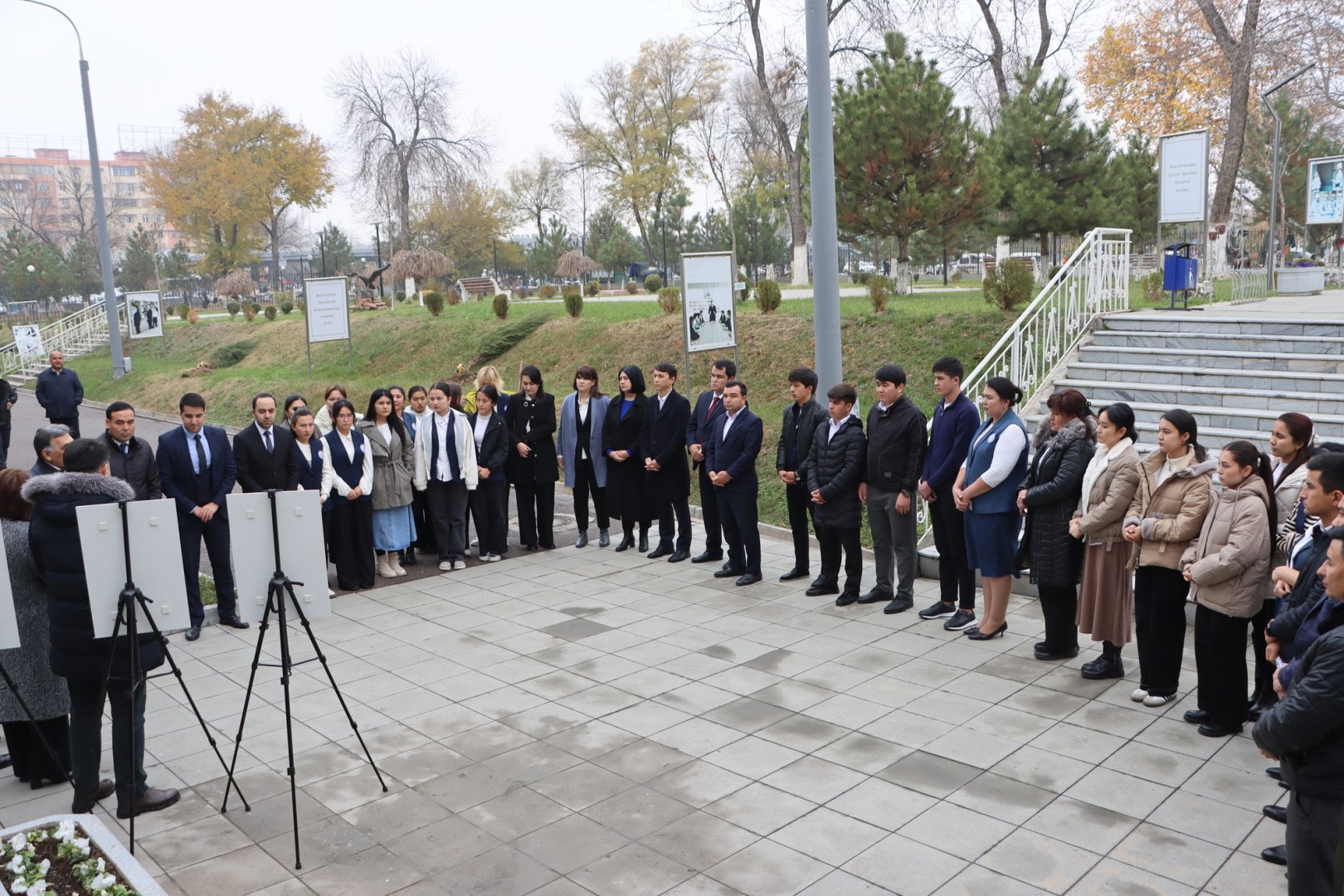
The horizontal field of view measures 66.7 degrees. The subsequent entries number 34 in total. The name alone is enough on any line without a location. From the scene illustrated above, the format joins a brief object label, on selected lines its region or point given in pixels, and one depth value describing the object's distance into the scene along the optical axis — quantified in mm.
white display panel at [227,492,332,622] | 5027
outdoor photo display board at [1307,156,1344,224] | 20953
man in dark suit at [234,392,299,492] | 8648
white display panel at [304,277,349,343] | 22188
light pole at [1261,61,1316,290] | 20695
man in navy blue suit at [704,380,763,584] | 9203
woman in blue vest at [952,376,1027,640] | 7191
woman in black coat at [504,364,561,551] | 10531
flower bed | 3902
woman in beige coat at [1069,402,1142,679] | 6262
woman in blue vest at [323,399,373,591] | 9227
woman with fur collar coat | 6664
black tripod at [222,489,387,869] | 4953
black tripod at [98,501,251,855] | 4715
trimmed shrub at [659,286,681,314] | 22016
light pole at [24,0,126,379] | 24547
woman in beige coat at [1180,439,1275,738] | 5355
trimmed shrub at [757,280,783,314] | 19812
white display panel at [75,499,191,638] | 4723
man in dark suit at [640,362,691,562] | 9969
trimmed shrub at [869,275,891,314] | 17828
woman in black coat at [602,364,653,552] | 10273
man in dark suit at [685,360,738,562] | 9547
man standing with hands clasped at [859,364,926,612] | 8094
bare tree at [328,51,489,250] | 42750
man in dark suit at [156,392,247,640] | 8328
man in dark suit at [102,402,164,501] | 7867
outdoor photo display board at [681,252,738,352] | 11883
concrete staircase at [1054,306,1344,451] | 9922
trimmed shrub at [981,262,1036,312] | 15633
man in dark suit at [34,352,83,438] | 16094
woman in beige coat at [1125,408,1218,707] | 5812
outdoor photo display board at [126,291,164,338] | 25969
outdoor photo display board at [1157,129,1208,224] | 14445
